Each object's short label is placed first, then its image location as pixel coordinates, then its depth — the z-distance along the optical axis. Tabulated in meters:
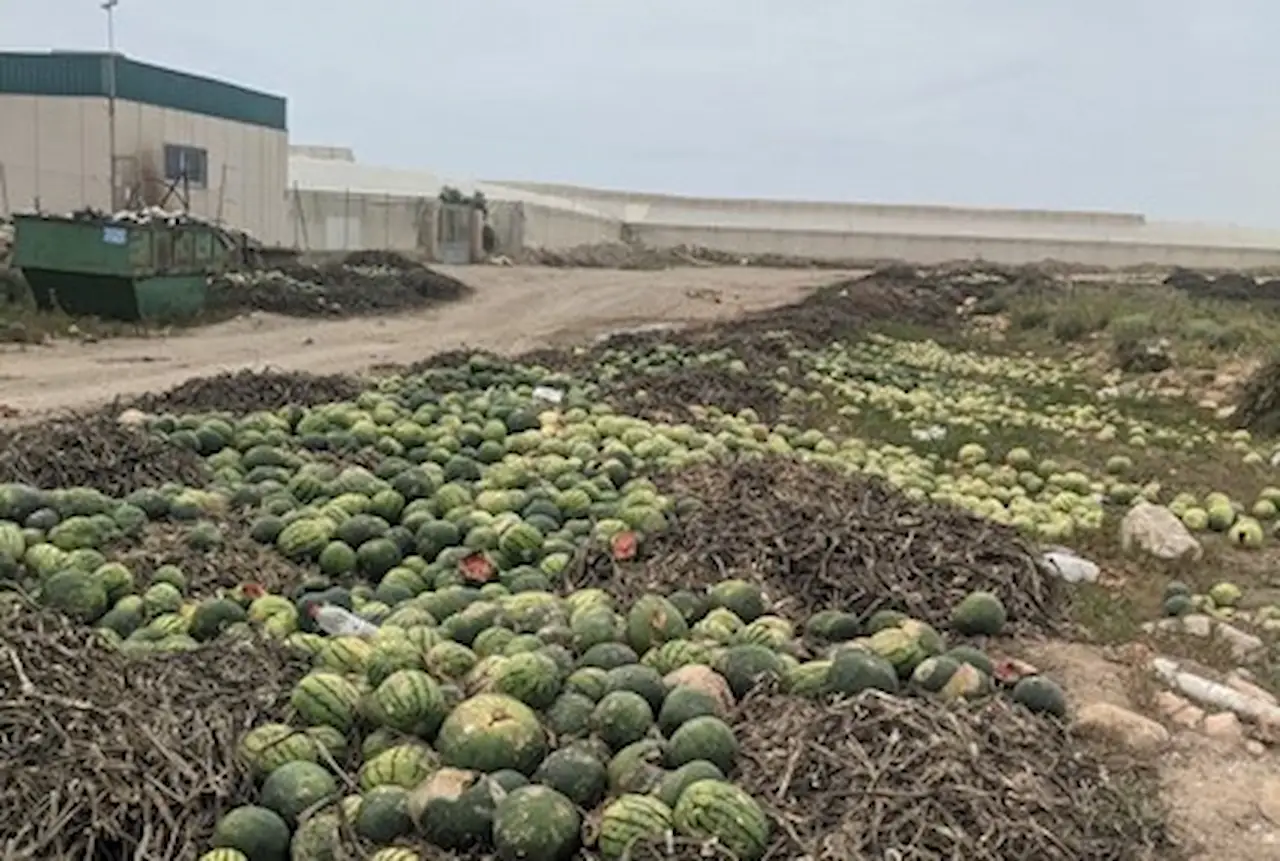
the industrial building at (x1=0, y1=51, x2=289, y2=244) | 33.47
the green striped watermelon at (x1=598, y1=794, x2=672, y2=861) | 3.78
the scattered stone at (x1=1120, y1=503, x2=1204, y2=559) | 9.52
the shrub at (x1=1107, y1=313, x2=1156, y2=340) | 23.59
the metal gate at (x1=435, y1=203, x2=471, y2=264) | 52.78
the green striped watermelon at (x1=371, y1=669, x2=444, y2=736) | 4.40
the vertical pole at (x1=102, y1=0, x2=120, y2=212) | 33.78
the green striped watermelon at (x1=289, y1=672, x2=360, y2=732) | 4.56
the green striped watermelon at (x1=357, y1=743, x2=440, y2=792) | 4.16
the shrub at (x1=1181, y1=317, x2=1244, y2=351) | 23.06
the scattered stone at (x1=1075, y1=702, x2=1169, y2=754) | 5.21
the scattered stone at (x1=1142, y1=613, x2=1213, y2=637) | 7.52
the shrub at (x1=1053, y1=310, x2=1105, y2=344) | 26.62
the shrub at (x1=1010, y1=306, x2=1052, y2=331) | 29.20
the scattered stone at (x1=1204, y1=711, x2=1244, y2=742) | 5.47
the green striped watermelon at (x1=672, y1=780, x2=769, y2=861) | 3.79
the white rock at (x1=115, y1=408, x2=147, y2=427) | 9.72
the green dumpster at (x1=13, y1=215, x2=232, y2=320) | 22.44
